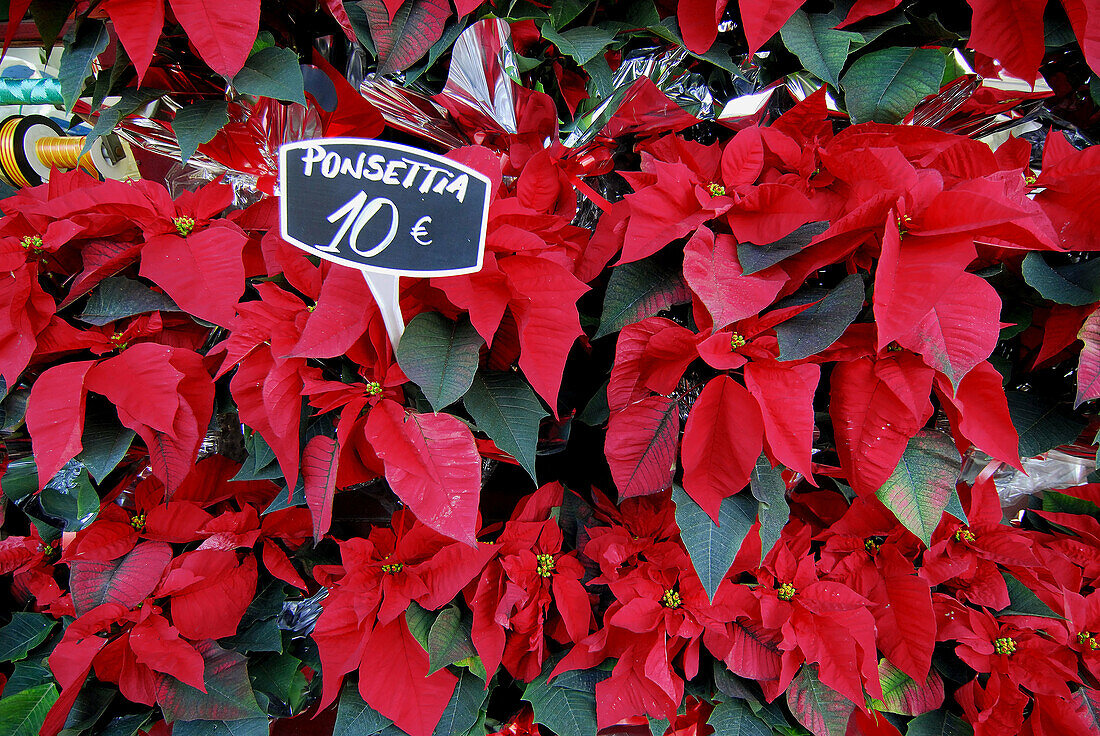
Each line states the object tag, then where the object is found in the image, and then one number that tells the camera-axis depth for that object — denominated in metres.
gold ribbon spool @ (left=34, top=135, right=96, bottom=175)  0.85
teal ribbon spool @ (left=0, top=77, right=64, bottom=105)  0.99
